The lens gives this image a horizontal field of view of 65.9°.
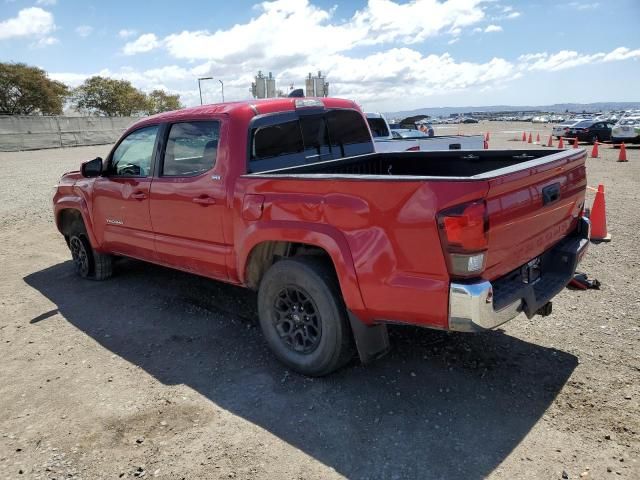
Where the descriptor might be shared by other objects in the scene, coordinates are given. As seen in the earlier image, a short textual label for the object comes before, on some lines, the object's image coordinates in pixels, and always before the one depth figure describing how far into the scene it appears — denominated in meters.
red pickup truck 2.65
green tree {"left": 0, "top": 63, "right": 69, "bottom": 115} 50.96
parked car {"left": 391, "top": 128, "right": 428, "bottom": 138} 13.58
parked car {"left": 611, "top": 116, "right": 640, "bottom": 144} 22.23
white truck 8.38
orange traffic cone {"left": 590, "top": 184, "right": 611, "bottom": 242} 6.46
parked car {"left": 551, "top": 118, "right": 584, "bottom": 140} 26.08
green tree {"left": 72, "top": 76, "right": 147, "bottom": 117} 61.06
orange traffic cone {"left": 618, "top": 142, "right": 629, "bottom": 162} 16.64
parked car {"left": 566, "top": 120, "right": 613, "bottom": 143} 25.06
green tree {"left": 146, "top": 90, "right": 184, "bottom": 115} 70.69
